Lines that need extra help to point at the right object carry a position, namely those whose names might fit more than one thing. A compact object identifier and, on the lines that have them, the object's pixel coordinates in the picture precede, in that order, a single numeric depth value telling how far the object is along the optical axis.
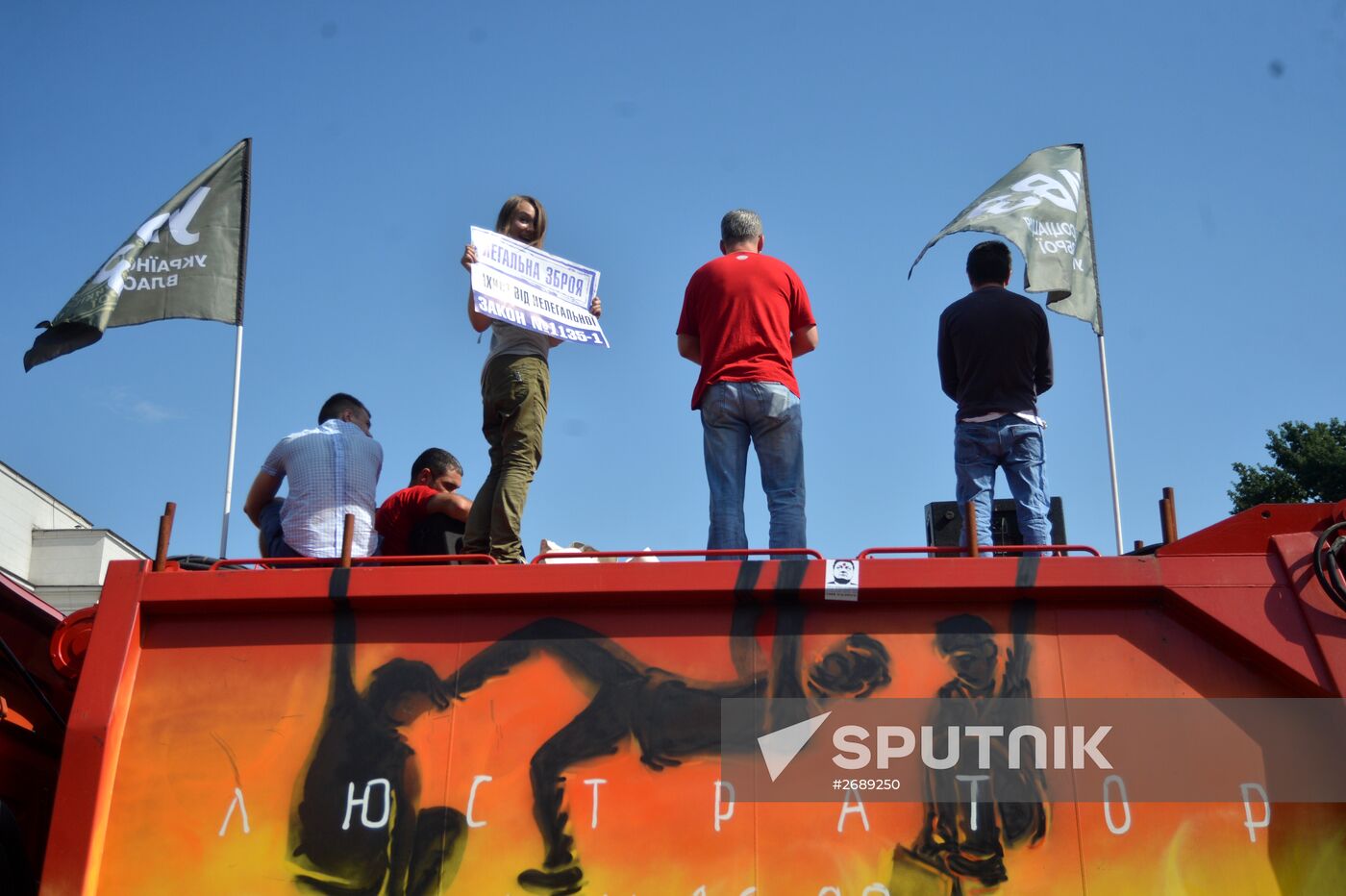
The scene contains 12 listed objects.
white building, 24.80
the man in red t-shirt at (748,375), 5.84
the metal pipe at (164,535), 4.74
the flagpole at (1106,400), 6.03
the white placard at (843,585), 4.45
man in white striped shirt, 5.99
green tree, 31.50
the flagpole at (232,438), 5.93
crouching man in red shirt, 6.34
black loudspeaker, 5.88
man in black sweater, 5.99
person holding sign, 5.74
